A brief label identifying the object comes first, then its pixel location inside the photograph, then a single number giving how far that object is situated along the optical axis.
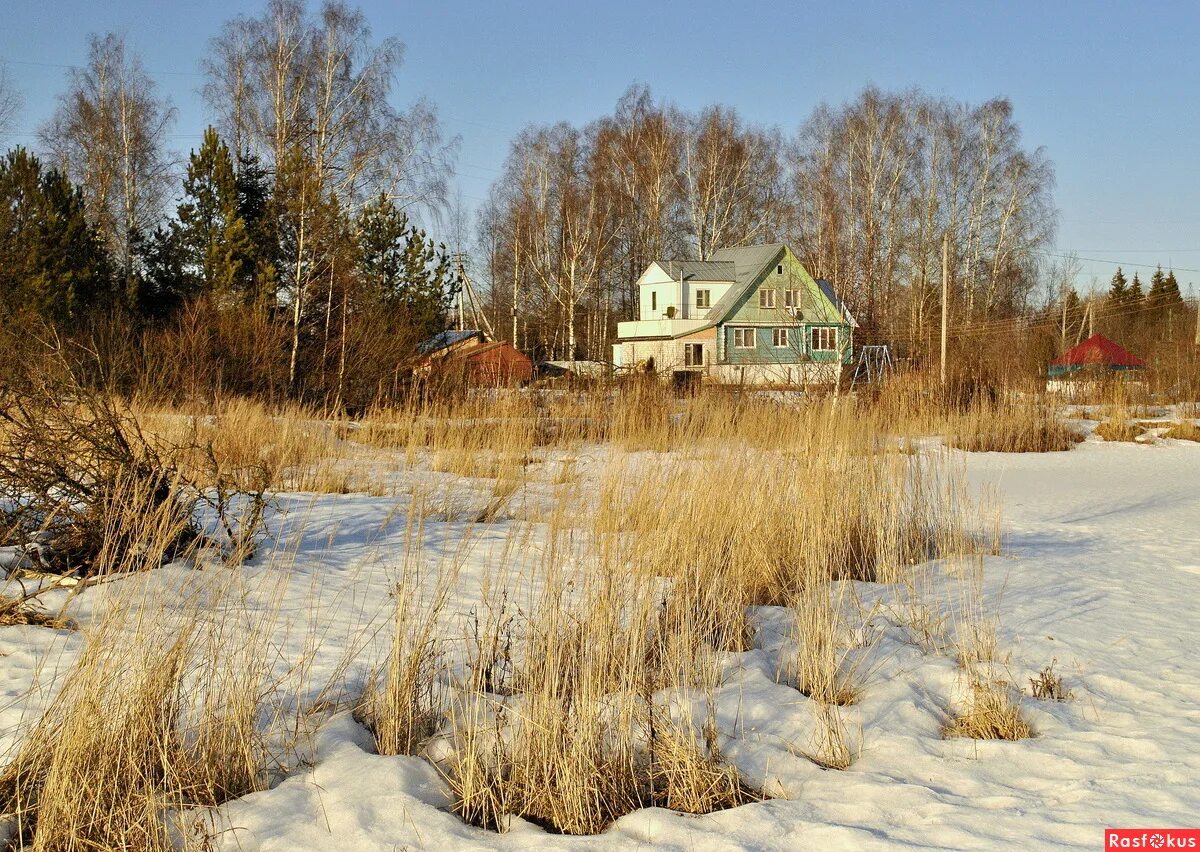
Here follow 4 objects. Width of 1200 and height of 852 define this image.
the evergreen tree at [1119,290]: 60.08
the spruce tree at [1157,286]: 55.50
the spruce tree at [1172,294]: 54.38
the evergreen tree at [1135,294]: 57.41
